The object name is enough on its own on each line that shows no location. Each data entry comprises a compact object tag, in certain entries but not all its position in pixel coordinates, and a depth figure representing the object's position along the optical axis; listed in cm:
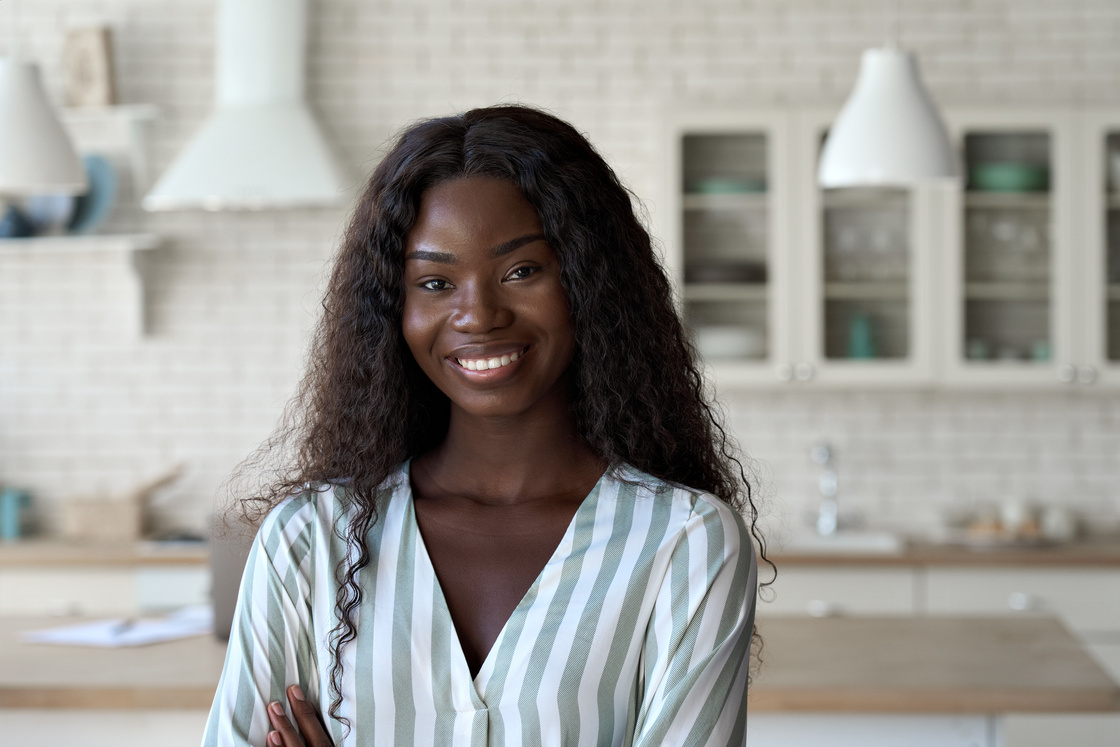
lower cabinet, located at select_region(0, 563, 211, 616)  425
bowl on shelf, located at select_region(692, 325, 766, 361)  436
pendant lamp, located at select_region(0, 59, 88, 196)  307
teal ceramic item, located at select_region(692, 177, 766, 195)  437
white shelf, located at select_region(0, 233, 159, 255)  455
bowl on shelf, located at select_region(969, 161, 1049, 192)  429
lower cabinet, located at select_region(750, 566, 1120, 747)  412
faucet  461
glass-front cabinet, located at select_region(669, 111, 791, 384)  434
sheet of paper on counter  277
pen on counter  286
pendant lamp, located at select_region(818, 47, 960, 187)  302
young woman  136
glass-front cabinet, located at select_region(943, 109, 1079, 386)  427
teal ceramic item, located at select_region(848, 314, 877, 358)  434
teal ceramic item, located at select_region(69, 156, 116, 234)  469
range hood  430
